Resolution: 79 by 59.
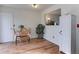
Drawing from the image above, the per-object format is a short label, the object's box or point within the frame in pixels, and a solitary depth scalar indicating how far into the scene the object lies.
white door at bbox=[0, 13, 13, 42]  3.16
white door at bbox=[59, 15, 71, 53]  1.82
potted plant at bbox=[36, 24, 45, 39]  3.76
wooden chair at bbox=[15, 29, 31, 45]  3.26
